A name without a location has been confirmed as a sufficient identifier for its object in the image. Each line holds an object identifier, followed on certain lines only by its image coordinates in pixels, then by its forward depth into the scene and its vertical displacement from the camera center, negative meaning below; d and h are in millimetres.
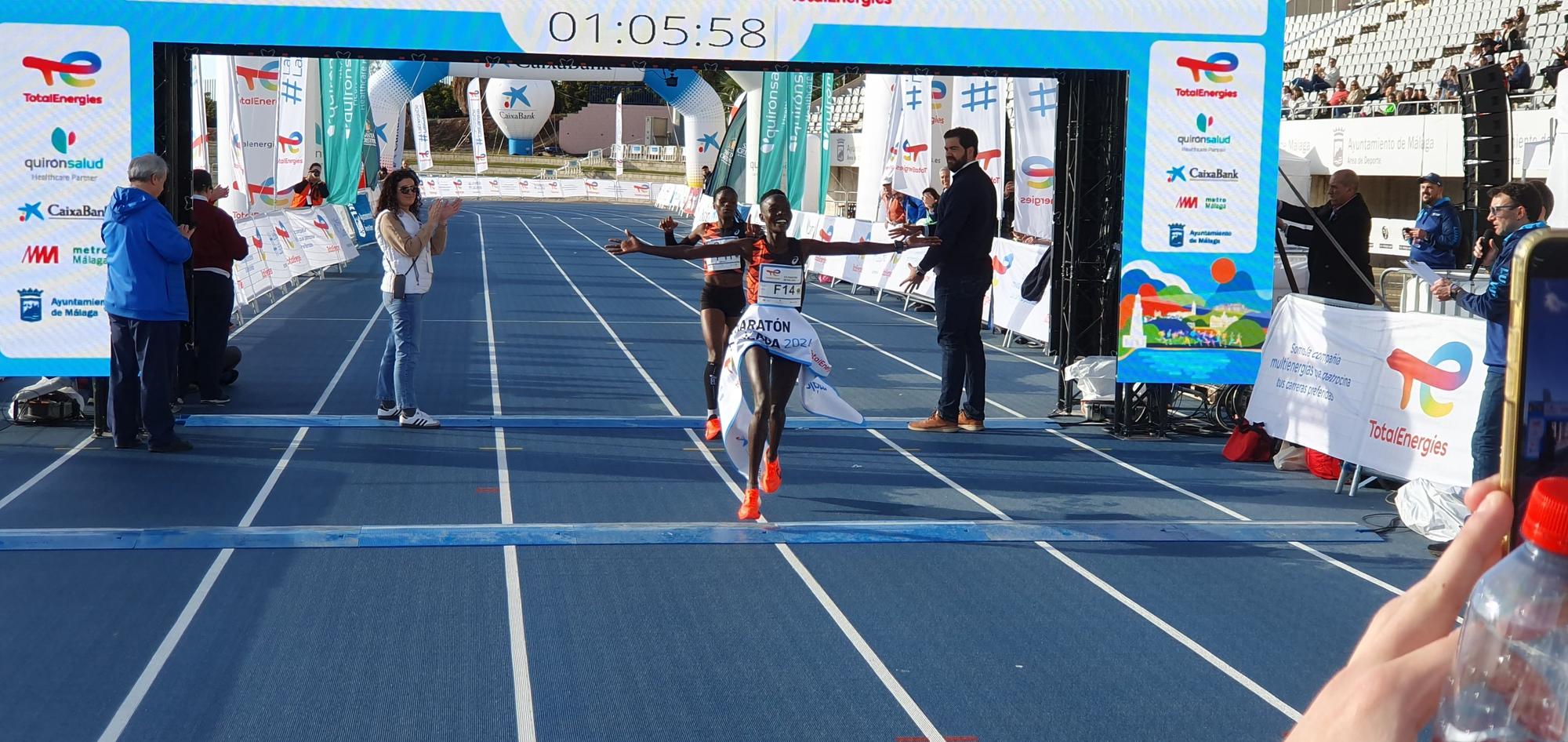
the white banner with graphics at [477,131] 60562 +3883
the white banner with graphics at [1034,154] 14297 +824
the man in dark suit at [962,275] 10539 -306
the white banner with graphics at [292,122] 24344 +1644
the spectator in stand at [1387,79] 26688 +2972
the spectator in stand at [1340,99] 27516 +2678
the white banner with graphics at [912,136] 20406 +1366
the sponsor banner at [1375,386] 8148 -880
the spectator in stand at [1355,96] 27284 +2707
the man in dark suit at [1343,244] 10344 -59
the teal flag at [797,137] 28500 +1820
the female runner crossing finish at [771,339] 7930 -598
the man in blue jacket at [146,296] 9016 -495
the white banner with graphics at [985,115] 17062 +1405
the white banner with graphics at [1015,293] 16062 -689
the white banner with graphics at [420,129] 52812 +3361
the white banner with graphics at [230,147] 20938 +1031
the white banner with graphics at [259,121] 21547 +1471
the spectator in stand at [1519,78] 21516 +2431
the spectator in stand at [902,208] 20938 +344
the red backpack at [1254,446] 10000 -1420
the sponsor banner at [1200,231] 10297 +40
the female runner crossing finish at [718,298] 9539 -474
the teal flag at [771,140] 28719 +1757
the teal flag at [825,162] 27300 +1335
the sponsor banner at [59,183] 9305 +208
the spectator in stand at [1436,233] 13008 +74
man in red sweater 11227 -472
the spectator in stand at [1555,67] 20622 +2536
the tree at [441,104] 97856 +8073
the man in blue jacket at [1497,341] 7137 -485
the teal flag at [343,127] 26453 +1714
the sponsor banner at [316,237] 21734 -260
